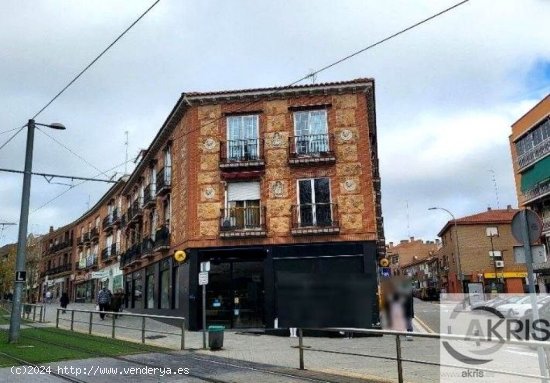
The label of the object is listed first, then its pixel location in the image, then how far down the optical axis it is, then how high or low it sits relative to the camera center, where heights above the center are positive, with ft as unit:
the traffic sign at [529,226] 23.86 +2.91
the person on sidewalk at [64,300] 103.81 -0.18
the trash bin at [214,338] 44.93 -3.78
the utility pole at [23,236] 49.08 +6.46
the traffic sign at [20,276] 50.03 +2.40
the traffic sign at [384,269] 59.88 +2.66
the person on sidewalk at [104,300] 81.82 -0.29
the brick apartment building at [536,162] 114.73 +29.53
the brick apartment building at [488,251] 178.60 +13.41
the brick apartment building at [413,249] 315.99 +25.82
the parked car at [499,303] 73.83 -2.47
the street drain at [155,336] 56.34 -4.43
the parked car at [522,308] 58.89 -2.80
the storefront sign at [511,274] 178.31 +4.78
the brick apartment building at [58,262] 187.73 +15.28
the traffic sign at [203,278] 49.60 +1.73
